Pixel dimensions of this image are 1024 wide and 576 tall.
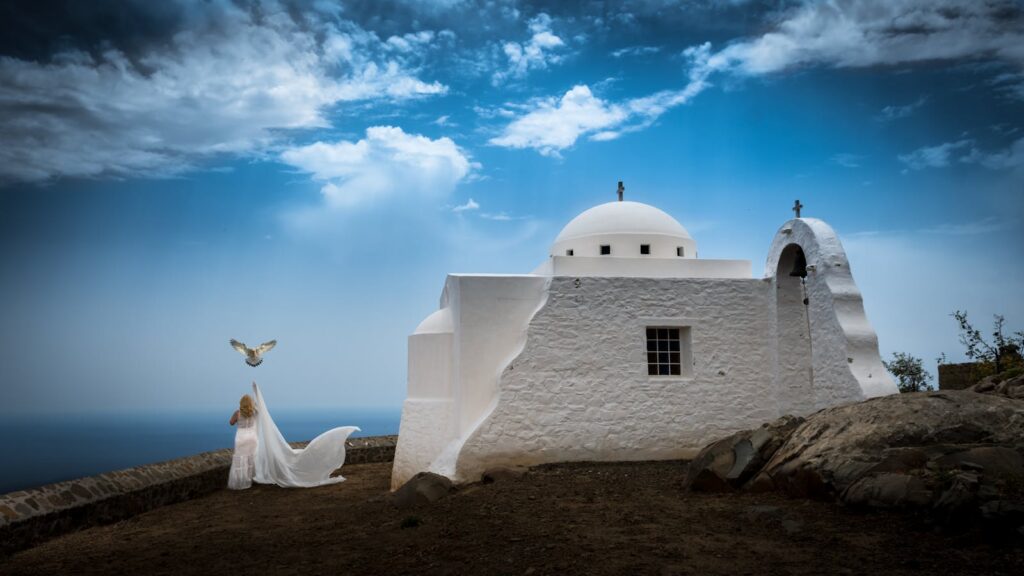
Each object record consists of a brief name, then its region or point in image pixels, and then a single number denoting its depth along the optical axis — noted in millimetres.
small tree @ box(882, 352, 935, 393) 19938
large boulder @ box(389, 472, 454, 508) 9500
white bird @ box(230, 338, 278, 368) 12883
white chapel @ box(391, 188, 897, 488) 11797
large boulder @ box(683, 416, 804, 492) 9102
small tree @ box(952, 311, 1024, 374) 15906
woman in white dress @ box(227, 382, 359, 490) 12898
